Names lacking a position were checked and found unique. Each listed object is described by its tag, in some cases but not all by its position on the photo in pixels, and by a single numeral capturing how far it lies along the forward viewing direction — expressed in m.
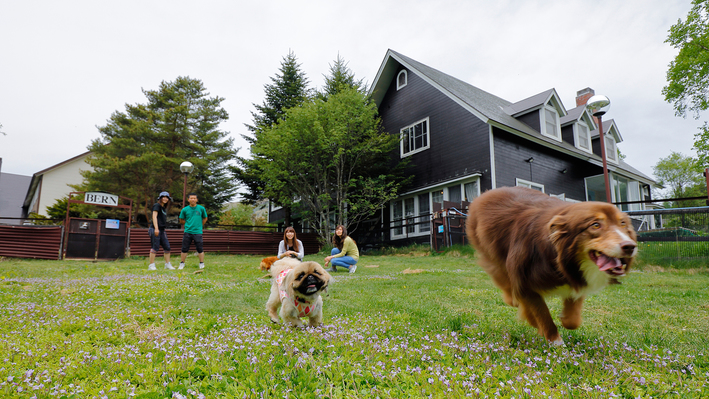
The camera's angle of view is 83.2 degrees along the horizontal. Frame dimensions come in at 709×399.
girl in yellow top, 10.21
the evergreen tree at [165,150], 27.94
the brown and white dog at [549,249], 2.64
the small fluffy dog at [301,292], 3.90
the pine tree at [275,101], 24.55
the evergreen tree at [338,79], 23.64
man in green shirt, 10.12
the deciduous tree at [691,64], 21.20
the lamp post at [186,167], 16.74
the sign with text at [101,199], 16.50
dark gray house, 17.67
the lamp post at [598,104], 10.63
